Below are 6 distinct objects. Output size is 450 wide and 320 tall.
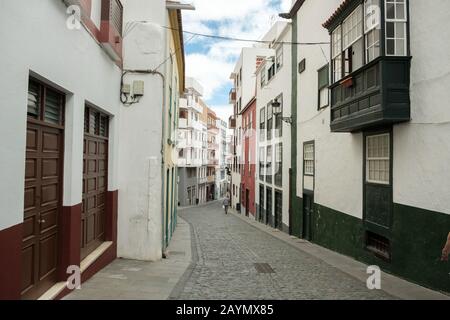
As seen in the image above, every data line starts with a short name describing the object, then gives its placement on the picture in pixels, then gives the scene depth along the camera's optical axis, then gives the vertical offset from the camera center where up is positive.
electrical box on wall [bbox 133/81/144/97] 9.49 +1.90
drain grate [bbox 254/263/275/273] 9.04 -2.33
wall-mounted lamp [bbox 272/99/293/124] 17.30 +2.80
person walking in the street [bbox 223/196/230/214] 33.19 -3.05
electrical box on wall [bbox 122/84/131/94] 9.55 +1.88
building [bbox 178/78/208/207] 42.31 +2.59
